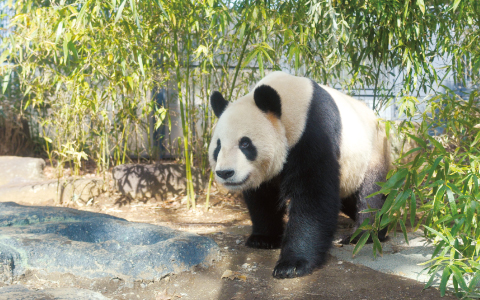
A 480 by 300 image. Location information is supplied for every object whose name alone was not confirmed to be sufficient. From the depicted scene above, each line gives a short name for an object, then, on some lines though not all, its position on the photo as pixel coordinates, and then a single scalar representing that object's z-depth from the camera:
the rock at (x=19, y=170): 5.23
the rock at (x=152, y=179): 4.78
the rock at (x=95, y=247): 2.15
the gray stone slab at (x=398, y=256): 2.41
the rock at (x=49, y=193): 4.77
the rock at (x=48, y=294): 1.56
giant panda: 2.46
